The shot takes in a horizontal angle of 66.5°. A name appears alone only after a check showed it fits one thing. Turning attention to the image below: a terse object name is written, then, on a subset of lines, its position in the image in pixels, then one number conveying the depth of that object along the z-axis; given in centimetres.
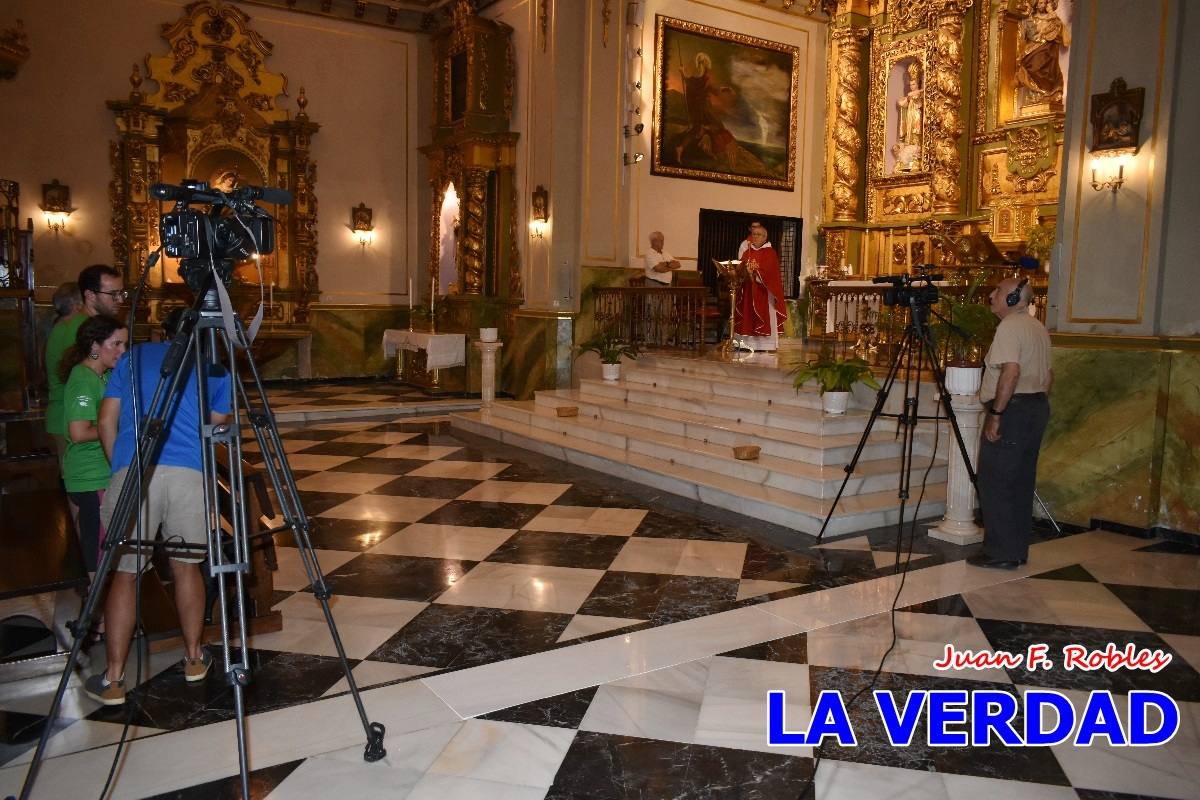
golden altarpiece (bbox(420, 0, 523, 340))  1195
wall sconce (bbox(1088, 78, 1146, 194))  562
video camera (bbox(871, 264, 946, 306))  454
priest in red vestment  1048
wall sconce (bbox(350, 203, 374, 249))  1364
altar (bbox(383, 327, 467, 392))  1200
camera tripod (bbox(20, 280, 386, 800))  237
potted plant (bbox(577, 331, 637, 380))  979
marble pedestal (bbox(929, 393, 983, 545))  559
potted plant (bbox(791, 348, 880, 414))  716
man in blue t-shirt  312
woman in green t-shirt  348
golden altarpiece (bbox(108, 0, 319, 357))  1185
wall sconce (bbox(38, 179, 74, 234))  1132
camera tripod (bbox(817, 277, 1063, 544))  457
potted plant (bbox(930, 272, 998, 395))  569
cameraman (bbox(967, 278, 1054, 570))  488
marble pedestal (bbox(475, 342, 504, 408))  1098
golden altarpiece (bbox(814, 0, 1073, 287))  1186
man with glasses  386
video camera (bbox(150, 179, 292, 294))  247
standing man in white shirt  1164
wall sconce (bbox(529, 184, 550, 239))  1134
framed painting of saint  1220
